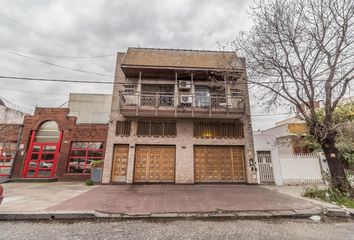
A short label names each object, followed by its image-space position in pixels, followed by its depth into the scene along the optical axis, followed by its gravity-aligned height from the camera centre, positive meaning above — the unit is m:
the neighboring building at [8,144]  12.37 +1.01
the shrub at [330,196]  6.01 -1.35
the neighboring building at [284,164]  10.70 -0.18
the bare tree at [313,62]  6.97 +4.47
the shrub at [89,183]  10.43 -1.48
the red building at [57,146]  12.34 +0.89
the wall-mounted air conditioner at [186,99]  11.45 +4.07
